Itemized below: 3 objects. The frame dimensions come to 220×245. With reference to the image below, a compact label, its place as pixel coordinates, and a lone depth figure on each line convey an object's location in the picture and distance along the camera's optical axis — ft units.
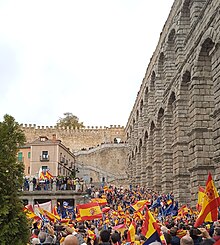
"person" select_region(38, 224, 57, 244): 22.52
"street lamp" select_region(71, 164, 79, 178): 130.71
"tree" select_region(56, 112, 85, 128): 205.40
